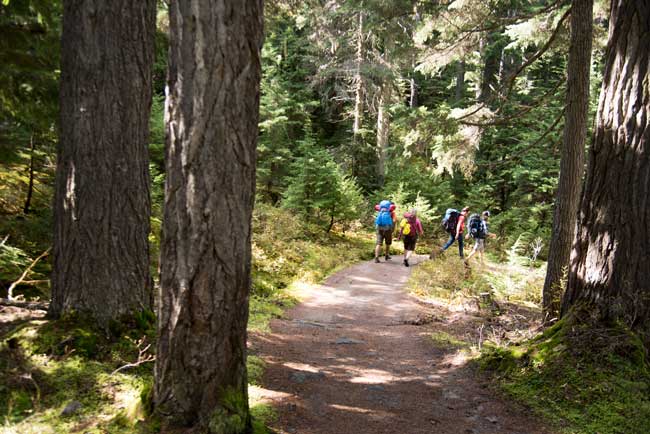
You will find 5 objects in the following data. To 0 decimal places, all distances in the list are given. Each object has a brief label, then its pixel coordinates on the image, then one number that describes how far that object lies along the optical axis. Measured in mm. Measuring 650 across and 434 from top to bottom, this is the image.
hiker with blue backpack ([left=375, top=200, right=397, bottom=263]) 13219
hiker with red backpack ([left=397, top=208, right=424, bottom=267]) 13297
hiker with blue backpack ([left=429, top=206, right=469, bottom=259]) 14047
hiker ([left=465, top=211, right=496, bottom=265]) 13188
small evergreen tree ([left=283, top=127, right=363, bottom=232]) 14930
